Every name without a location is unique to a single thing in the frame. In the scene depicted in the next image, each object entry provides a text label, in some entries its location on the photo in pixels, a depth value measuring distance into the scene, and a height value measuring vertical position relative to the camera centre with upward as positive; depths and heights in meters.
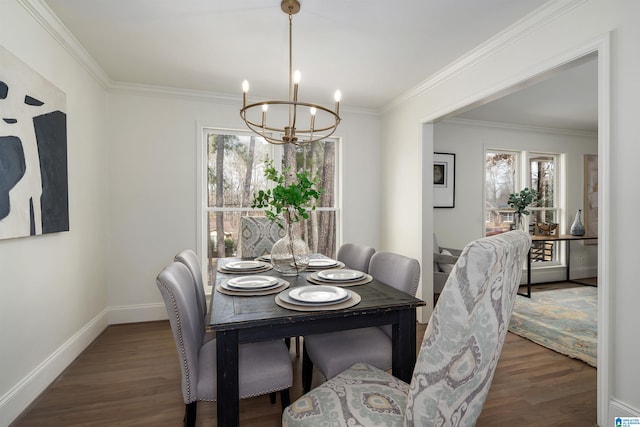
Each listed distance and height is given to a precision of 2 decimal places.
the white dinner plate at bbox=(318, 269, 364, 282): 1.90 -0.39
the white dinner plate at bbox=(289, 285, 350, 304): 1.47 -0.41
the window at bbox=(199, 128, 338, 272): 3.66 +0.39
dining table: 1.29 -0.49
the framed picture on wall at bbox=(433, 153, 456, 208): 4.51 +0.45
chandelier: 3.68 +1.13
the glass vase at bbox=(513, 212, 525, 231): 4.68 -0.15
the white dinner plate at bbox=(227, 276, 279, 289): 1.74 -0.40
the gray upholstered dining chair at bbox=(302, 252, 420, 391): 1.64 -0.73
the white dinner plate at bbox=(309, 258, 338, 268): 2.32 -0.39
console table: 4.20 -0.41
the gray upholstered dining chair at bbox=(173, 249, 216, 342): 1.92 -0.43
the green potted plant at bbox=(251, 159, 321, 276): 1.84 -0.03
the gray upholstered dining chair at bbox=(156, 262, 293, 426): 1.36 -0.72
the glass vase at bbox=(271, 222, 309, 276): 2.05 -0.29
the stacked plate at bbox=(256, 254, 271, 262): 2.62 -0.39
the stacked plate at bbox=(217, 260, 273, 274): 2.21 -0.40
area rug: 2.77 -1.17
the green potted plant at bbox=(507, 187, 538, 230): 4.54 +0.14
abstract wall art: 1.72 +0.36
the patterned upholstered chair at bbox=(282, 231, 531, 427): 0.88 -0.38
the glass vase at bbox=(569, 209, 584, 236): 4.84 -0.25
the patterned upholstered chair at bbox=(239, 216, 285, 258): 3.01 -0.23
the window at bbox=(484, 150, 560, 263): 4.92 +0.39
